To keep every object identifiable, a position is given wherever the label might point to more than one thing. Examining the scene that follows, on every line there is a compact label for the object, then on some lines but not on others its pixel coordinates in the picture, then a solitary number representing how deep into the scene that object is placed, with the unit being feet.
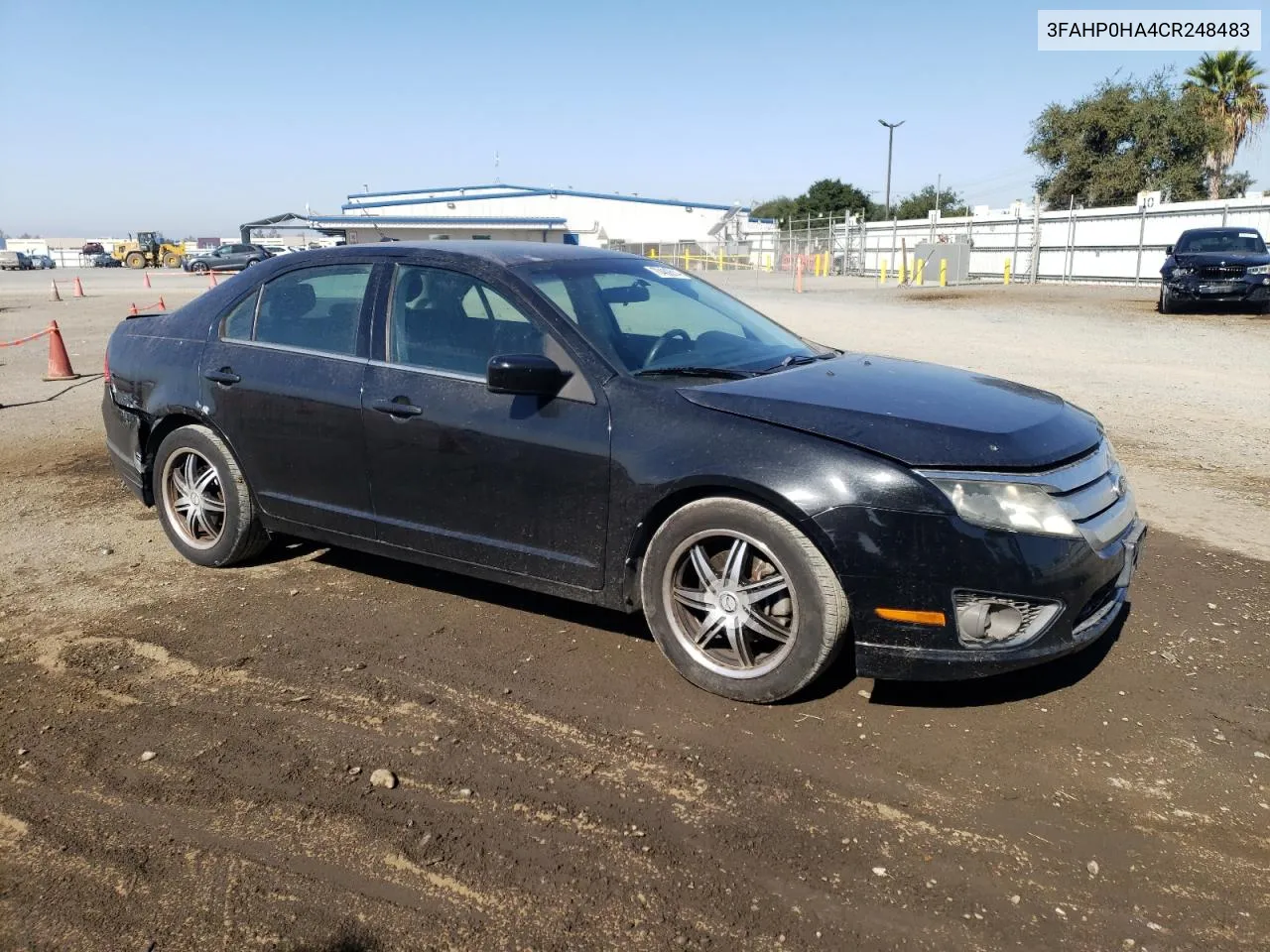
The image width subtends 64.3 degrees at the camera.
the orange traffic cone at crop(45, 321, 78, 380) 40.22
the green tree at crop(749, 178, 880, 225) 296.51
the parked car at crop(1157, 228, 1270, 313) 63.16
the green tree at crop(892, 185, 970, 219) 284.26
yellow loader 230.27
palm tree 144.87
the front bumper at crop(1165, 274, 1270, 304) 63.00
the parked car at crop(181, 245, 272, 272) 173.06
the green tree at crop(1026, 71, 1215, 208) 150.30
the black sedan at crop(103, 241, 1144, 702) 11.03
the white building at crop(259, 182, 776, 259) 219.41
